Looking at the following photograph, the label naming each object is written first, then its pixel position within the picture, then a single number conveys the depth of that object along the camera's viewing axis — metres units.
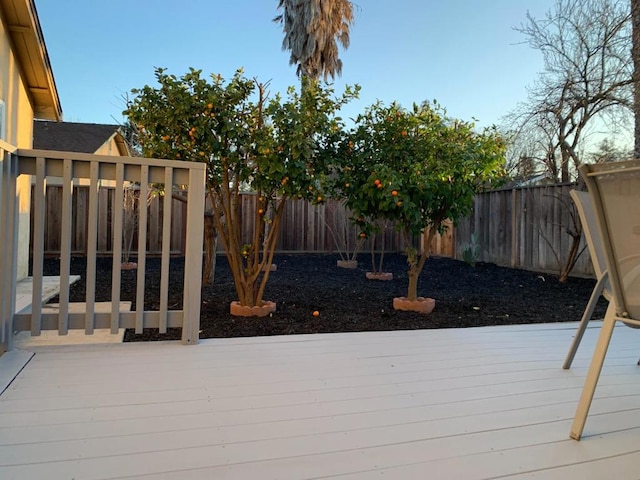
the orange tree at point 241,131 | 3.16
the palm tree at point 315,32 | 11.80
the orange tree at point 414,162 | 3.45
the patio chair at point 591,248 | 1.89
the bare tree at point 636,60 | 6.13
